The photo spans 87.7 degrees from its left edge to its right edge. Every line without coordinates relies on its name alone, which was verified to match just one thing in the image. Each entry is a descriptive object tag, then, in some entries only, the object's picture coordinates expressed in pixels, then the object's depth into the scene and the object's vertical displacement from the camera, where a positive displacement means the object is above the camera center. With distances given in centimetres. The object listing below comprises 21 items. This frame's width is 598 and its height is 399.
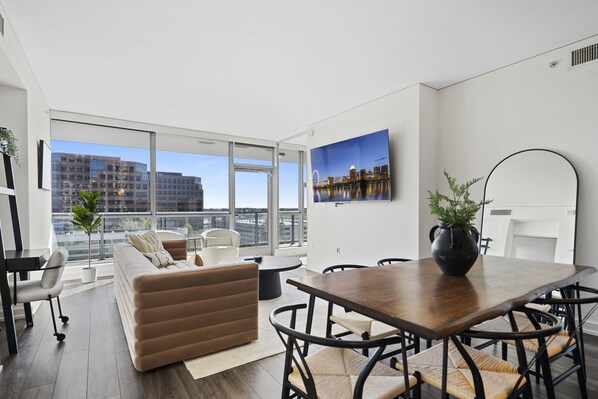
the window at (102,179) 526 +38
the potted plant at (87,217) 478 -25
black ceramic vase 183 -31
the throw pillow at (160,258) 380 -73
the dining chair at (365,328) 190 -82
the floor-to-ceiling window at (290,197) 756 +5
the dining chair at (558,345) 151 -81
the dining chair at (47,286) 265 -75
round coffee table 386 -97
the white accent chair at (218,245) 532 -83
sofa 221 -85
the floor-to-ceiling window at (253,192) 698 +17
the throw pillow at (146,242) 404 -56
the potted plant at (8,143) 281 +54
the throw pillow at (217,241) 575 -77
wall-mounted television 431 +45
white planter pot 491 -117
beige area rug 232 -126
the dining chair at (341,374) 112 -77
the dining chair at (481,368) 118 -77
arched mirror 303 -12
